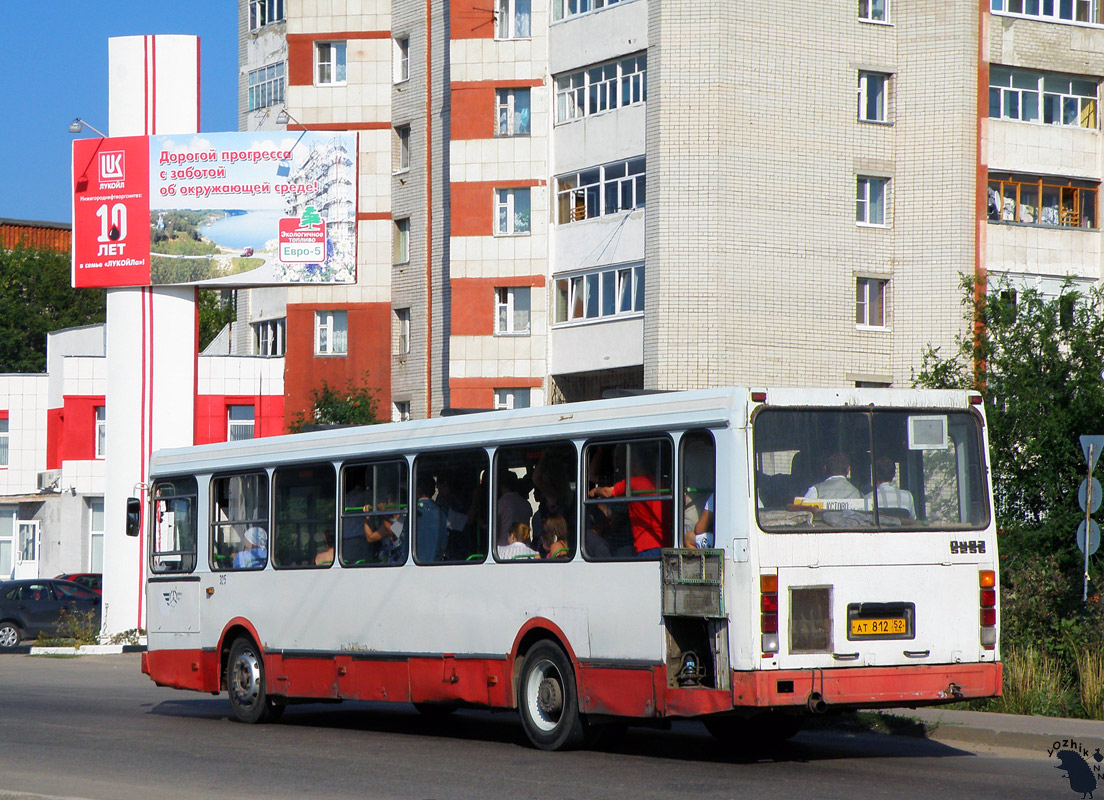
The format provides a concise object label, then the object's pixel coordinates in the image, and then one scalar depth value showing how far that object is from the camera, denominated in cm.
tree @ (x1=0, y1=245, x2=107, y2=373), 8344
